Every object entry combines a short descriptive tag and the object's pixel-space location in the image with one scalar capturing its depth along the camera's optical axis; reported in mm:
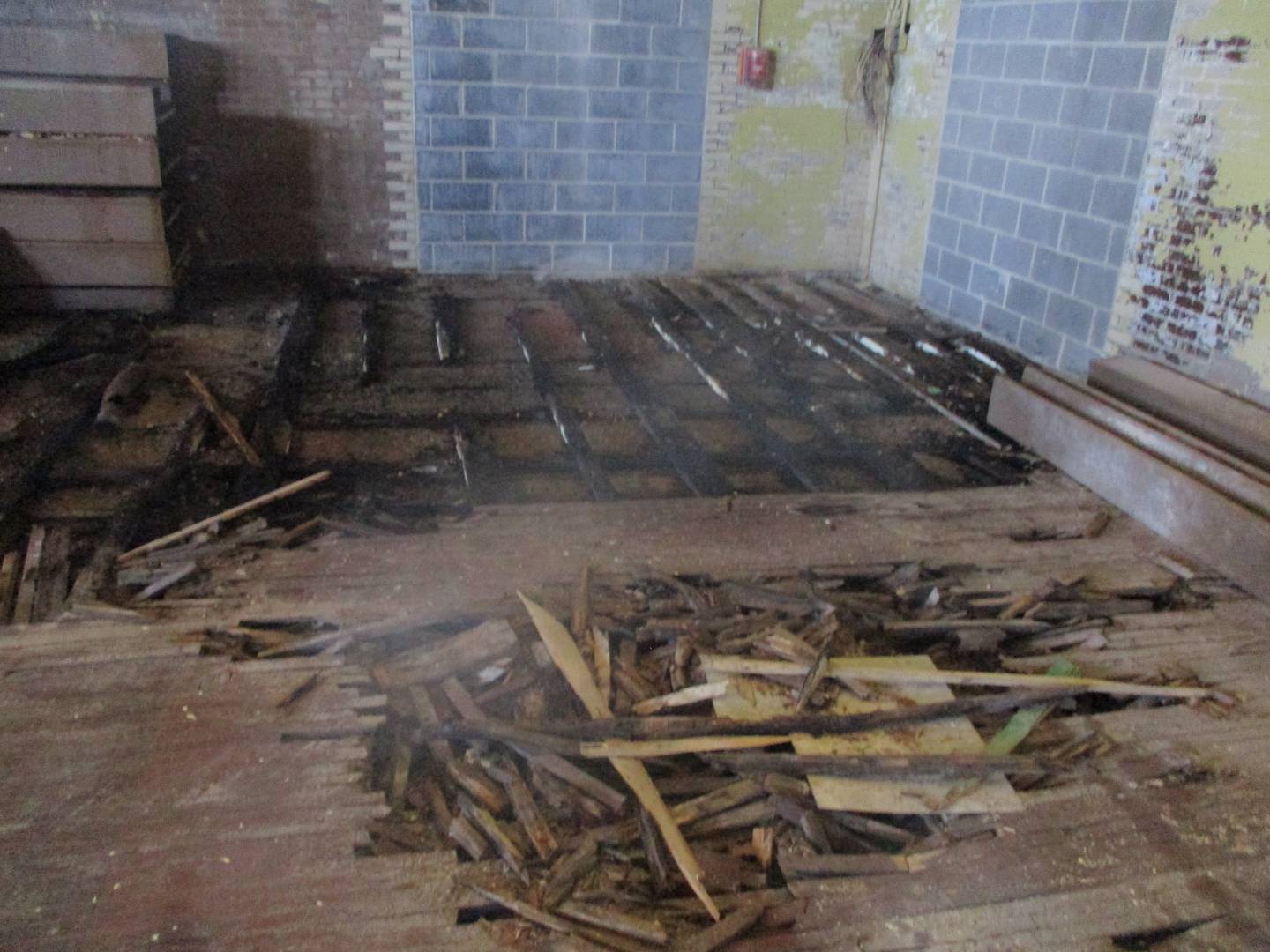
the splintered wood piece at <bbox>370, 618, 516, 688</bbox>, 2871
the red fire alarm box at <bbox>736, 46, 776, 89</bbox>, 7586
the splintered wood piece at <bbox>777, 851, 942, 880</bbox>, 2283
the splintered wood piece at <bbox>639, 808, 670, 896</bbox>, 2260
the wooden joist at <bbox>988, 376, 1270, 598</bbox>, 3547
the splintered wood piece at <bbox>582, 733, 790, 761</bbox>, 2570
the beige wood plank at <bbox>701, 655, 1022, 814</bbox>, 2496
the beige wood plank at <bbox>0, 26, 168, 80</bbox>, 5930
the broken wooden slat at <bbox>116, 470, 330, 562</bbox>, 3461
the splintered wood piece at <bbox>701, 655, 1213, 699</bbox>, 2898
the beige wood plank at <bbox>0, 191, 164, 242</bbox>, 5852
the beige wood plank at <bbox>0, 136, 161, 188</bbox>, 5777
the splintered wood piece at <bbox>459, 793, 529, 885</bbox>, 2260
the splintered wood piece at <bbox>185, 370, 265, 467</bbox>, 4277
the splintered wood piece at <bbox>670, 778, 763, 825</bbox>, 2430
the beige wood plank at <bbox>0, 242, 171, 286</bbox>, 5945
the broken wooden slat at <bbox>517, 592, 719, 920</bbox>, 2270
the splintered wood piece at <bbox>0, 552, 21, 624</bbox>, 3113
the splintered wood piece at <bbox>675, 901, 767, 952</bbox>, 2092
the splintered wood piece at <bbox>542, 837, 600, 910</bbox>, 2182
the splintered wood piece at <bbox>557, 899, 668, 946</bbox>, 2102
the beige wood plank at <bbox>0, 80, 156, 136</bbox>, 5773
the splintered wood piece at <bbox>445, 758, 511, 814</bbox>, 2443
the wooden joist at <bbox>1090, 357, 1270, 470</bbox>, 4121
